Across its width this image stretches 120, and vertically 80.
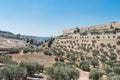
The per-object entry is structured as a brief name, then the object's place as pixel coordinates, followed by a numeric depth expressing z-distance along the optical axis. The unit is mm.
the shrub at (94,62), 60562
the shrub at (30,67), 43469
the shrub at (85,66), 56344
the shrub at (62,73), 36750
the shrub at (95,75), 44156
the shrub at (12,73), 35750
